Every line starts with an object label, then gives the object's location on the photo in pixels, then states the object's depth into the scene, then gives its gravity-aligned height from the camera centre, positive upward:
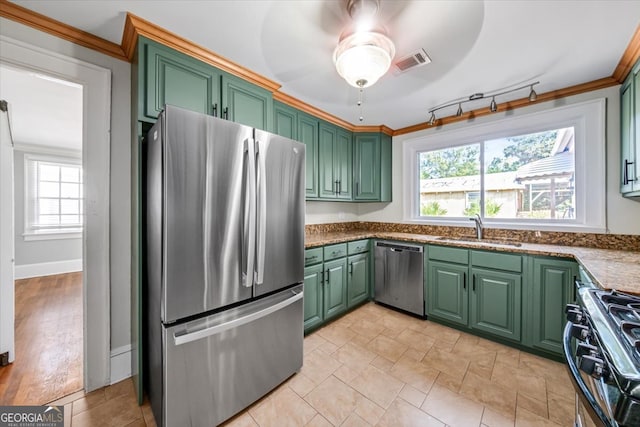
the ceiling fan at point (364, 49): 1.39 +0.95
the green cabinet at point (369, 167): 3.43 +0.65
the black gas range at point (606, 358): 0.58 -0.42
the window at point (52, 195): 4.45 +0.33
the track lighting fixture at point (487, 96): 2.22 +1.17
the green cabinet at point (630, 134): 1.74 +0.61
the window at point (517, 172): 2.27 +0.47
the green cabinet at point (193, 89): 1.55 +0.90
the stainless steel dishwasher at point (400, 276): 2.75 -0.75
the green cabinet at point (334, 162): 2.97 +0.66
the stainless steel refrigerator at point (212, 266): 1.24 -0.30
